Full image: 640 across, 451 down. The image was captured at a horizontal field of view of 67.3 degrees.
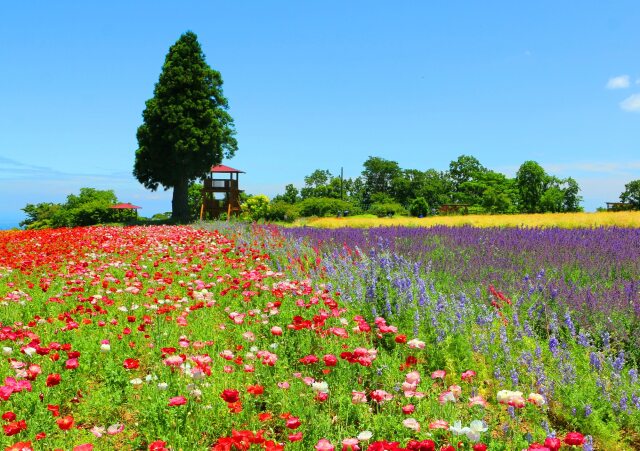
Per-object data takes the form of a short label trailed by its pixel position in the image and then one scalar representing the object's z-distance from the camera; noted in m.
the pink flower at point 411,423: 2.48
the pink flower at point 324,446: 2.09
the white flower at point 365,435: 2.33
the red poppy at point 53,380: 2.86
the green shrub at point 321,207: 48.69
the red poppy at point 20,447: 2.31
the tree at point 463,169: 77.69
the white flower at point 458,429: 2.26
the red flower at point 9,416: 2.65
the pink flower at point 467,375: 3.13
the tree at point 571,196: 66.81
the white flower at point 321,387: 2.78
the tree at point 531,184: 62.44
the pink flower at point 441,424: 2.56
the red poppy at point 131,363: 3.05
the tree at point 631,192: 68.44
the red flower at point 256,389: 2.72
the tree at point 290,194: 64.94
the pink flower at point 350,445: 2.23
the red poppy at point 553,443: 2.10
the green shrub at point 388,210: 56.84
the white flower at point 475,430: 2.26
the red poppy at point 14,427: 2.40
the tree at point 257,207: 32.39
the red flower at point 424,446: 2.08
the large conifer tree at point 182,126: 28.68
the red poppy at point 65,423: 2.48
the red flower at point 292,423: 2.38
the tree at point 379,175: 82.69
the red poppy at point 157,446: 2.33
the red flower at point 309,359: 3.15
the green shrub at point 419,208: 50.47
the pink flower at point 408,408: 2.69
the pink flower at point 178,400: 2.57
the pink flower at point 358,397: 2.86
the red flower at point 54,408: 2.73
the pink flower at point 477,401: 2.62
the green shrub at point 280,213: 33.28
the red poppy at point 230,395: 2.40
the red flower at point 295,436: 2.25
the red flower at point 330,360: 3.04
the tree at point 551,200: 58.97
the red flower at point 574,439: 2.12
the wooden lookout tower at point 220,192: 36.31
